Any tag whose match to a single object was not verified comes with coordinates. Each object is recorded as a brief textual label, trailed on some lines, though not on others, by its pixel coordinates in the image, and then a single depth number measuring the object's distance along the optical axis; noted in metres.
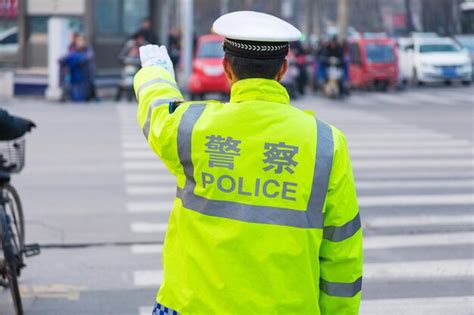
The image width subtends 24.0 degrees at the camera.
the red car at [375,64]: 31.25
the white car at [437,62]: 33.47
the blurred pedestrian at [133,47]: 24.91
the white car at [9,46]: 27.28
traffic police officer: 3.11
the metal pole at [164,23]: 29.92
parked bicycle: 6.30
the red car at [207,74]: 25.36
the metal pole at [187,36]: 28.41
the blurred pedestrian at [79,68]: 24.36
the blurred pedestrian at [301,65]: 29.02
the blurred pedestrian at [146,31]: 25.51
